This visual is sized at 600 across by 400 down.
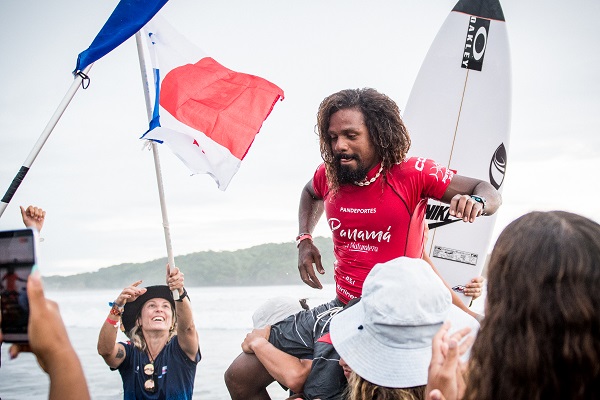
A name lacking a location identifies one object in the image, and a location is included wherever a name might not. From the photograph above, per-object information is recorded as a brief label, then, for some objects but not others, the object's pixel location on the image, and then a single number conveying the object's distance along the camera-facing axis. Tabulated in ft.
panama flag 13.32
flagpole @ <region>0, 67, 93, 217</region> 10.02
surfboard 16.46
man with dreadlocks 10.08
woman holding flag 12.66
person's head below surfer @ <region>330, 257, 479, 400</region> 6.19
